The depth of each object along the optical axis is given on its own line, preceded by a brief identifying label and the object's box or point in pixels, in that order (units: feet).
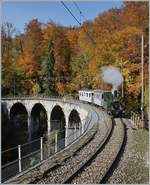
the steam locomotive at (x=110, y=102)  126.41
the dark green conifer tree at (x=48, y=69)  235.61
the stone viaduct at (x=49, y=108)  183.69
